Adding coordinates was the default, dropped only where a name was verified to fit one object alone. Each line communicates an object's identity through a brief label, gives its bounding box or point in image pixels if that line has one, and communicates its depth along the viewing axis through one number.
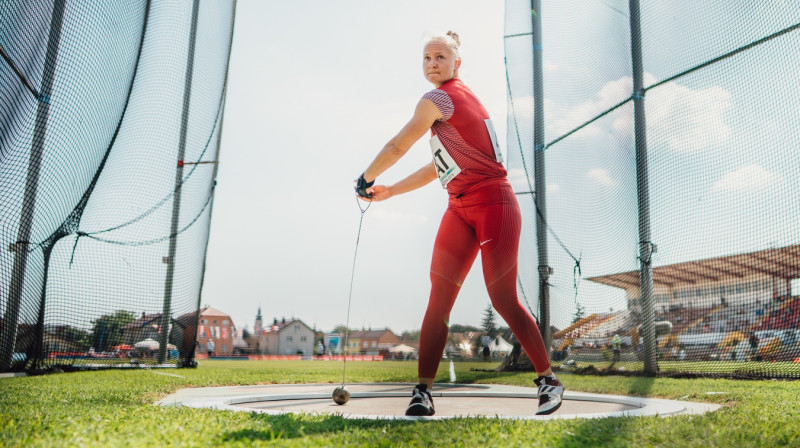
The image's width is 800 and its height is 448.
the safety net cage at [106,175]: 3.44
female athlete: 2.14
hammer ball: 2.52
